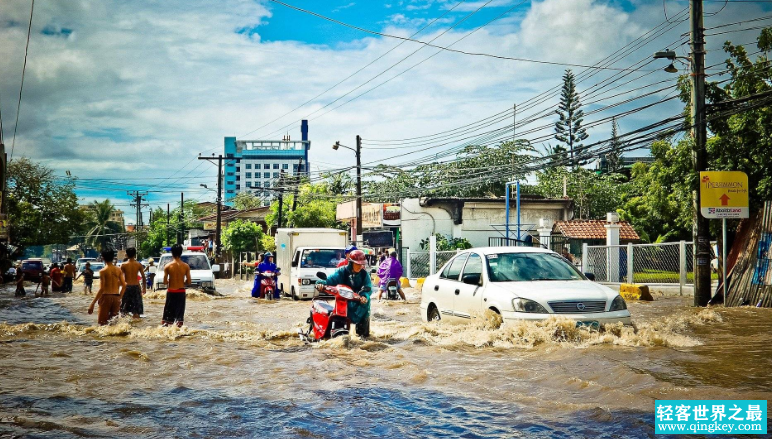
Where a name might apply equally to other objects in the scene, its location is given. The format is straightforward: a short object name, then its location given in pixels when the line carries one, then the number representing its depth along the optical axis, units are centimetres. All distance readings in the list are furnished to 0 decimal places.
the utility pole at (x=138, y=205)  9465
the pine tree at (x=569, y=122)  7412
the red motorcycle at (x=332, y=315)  1013
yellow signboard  1717
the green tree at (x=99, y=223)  9762
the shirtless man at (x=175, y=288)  1291
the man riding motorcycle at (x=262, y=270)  2516
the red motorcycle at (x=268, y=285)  2483
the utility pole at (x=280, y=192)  4772
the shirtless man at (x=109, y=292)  1346
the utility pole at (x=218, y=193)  5015
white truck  2328
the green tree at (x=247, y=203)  9153
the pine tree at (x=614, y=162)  7595
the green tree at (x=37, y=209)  5959
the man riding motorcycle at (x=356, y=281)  1016
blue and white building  18515
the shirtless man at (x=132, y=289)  1482
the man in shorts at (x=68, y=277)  3146
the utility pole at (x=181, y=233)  8453
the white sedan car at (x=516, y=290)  1014
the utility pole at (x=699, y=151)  1755
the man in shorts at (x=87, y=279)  3047
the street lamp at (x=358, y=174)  3809
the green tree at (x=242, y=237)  6081
